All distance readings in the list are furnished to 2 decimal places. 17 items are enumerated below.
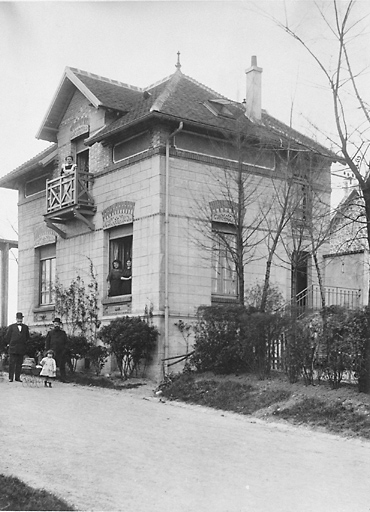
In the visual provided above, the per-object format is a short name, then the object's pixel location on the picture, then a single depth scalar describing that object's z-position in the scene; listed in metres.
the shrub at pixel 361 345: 10.76
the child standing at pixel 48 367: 15.17
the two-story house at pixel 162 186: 17.44
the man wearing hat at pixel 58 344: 16.77
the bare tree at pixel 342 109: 11.12
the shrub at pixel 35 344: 19.89
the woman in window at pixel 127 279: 18.50
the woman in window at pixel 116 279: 18.80
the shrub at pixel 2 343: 20.22
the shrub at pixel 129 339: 16.06
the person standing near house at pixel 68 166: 19.96
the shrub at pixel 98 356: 17.17
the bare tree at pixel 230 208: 17.77
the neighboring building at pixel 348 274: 20.20
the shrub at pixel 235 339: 12.94
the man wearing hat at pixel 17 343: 16.19
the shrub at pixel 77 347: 17.81
